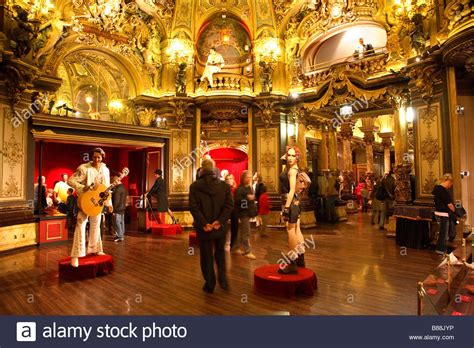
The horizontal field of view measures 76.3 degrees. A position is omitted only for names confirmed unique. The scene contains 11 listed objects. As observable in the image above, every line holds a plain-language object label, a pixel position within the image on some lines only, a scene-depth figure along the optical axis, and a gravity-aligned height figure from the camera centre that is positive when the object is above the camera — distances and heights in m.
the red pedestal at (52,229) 7.20 -0.93
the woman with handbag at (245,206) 5.79 -0.37
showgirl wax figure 4.05 -0.29
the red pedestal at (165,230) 8.71 -1.20
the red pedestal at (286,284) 3.75 -1.24
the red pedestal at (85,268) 4.45 -1.17
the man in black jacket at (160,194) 8.48 -0.15
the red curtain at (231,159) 13.09 +1.23
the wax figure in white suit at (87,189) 4.47 +0.01
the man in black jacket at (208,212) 3.82 -0.31
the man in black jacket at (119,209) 7.58 -0.48
